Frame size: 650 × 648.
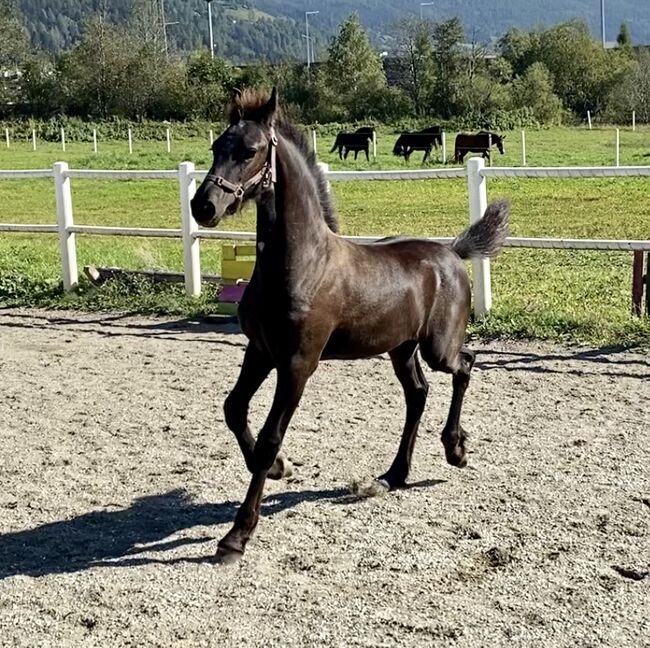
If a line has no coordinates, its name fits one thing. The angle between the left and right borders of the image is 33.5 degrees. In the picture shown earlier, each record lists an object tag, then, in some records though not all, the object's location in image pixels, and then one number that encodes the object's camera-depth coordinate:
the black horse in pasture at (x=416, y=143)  34.38
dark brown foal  4.51
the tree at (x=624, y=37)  79.68
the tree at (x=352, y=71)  62.09
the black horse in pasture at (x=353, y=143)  35.56
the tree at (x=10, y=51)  68.56
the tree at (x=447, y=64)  61.62
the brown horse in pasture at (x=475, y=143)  32.78
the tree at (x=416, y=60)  63.96
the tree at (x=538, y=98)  56.91
